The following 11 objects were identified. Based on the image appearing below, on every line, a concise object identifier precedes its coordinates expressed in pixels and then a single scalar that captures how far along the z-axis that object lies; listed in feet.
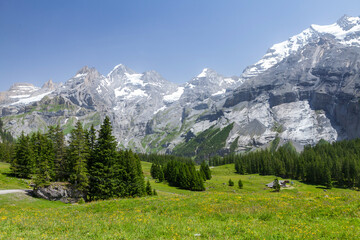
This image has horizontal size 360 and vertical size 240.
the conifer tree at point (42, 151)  156.84
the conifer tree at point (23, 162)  189.23
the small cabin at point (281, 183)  305.12
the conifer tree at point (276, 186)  250.98
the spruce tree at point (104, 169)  139.74
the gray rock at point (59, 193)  136.87
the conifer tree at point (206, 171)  360.48
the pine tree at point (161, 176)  320.09
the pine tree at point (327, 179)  329.03
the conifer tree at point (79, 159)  139.29
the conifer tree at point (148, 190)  176.17
